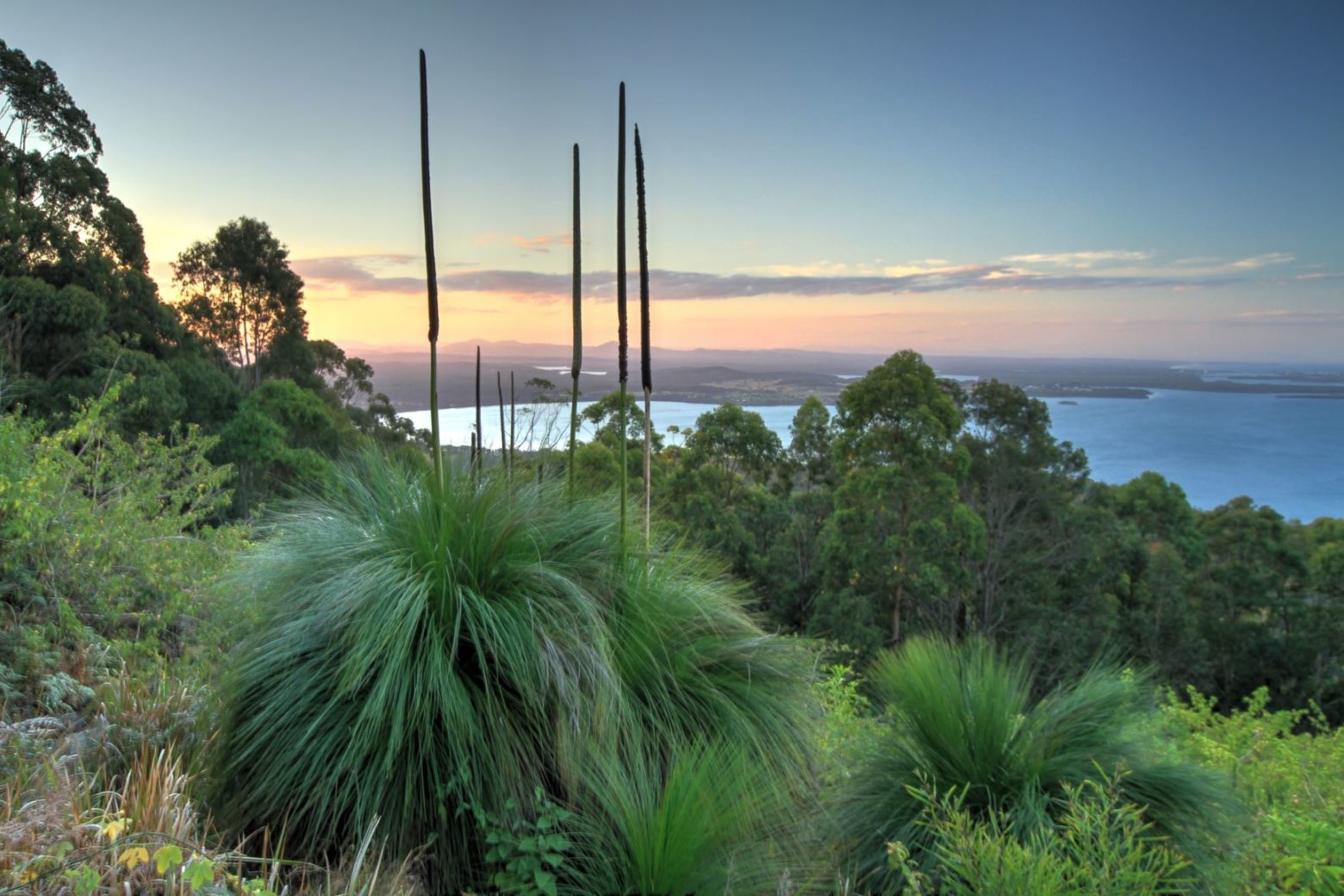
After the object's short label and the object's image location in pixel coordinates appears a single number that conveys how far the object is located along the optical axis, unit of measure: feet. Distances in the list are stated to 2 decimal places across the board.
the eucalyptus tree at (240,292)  70.03
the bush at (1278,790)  6.83
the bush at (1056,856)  5.43
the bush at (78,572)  10.34
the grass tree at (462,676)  6.65
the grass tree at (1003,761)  7.48
